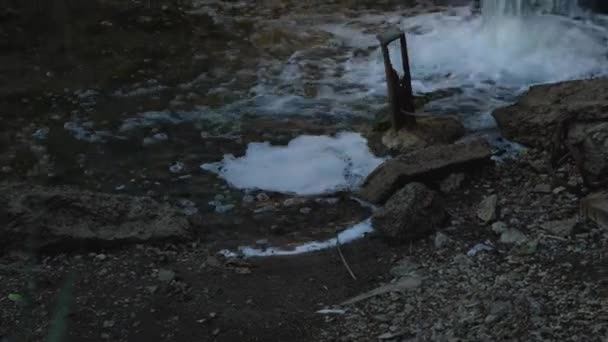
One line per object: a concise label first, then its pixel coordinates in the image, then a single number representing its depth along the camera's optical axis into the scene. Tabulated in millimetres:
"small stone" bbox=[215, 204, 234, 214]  5383
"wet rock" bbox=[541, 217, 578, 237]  4230
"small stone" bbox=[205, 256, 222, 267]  4535
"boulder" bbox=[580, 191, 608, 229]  4219
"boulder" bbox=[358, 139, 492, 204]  5144
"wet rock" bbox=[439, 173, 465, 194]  5105
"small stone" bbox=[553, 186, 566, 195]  4766
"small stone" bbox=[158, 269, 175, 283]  4285
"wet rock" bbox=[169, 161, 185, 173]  5973
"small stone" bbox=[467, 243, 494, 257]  4273
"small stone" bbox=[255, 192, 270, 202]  5570
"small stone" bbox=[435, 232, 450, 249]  4422
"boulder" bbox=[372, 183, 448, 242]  4594
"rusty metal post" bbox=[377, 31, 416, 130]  5816
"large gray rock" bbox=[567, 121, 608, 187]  4523
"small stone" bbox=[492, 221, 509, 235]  4473
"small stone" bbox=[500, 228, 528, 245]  4293
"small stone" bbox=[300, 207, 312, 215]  5312
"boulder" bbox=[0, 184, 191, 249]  4656
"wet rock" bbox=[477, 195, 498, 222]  4652
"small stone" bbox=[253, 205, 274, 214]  5371
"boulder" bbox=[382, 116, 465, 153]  5980
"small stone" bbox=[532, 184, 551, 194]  4836
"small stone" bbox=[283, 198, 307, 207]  5441
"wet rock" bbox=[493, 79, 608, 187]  4617
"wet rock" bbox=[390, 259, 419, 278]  4207
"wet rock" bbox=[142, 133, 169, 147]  6434
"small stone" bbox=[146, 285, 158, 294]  4180
